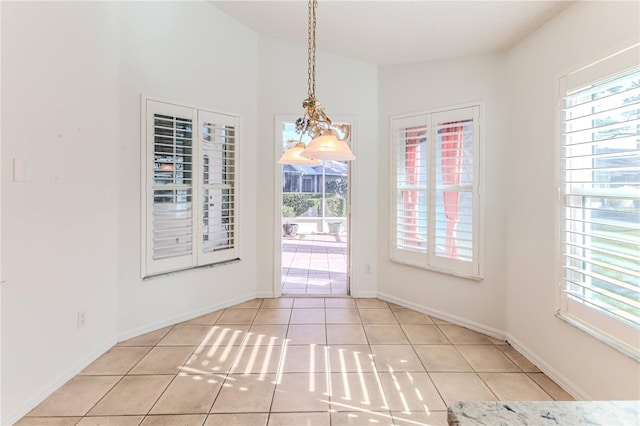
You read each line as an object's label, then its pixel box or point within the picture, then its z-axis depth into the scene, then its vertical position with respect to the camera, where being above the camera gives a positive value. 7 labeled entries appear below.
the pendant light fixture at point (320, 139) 1.79 +0.42
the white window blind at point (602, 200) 1.74 +0.06
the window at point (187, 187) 2.94 +0.23
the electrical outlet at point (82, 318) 2.34 -0.83
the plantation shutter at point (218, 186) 3.33 +0.26
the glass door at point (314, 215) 6.83 -0.18
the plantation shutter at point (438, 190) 3.12 +0.21
